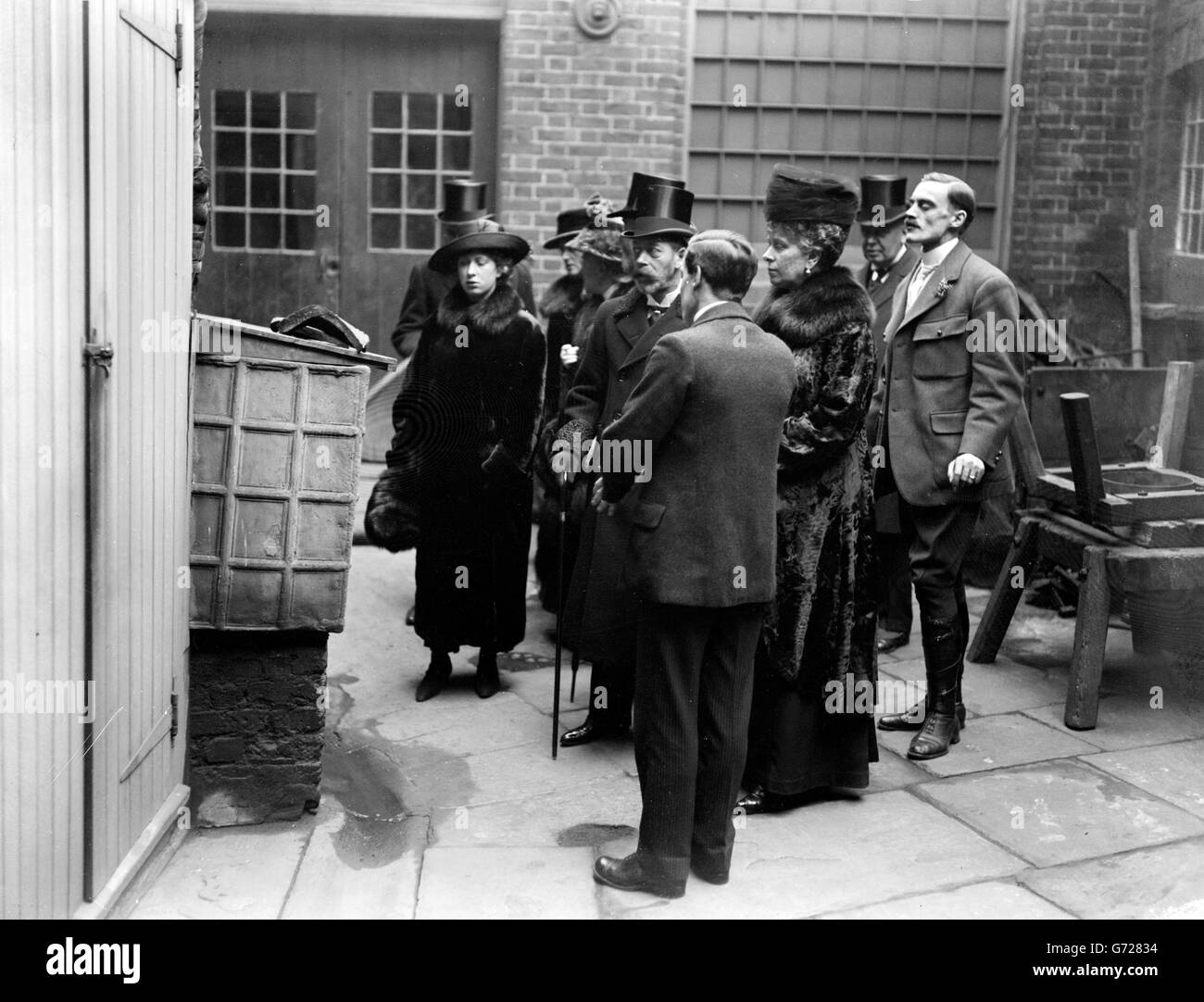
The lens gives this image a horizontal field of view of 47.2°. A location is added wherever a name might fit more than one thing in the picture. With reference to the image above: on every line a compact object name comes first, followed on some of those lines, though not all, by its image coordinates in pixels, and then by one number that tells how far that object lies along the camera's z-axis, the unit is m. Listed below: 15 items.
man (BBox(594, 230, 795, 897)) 3.70
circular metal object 9.45
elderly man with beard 4.84
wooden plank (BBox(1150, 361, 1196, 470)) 6.59
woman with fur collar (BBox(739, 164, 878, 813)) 4.43
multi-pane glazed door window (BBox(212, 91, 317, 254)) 9.89
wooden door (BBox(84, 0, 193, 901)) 3.38
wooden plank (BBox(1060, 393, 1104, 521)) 5.39
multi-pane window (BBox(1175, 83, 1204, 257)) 8.98
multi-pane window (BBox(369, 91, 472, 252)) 9.92
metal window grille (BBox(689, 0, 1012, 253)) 9.67
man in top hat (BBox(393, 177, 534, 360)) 7.20
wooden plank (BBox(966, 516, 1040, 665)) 5.98
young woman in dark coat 5.70
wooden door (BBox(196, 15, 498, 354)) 9.80
